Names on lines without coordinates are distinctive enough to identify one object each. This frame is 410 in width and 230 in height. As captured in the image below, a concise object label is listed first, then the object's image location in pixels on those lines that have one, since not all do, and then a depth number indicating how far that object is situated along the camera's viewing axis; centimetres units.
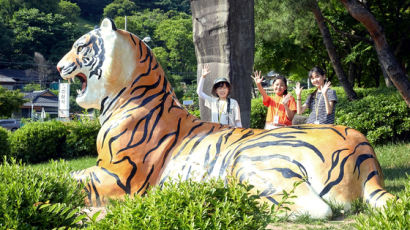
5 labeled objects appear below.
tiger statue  331
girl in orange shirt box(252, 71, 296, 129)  504
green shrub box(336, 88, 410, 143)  1004
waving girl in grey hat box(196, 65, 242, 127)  486
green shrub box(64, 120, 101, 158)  1121
